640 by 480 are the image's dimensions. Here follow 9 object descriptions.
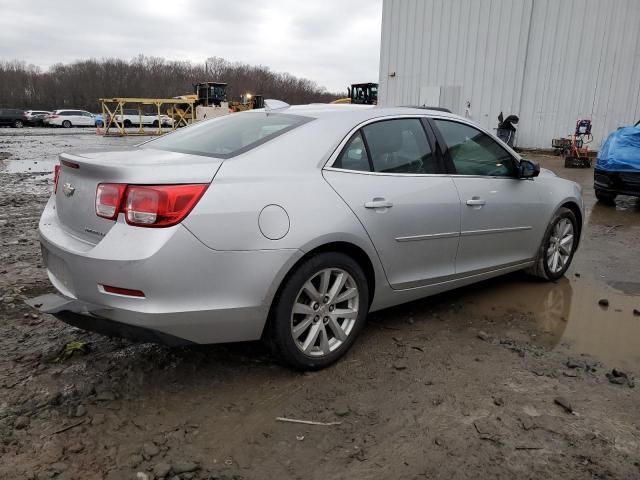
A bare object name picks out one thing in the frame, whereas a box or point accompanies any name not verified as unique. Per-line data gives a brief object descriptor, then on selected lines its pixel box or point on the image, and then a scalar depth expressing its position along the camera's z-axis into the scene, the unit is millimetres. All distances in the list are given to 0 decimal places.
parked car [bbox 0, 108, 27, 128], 39469
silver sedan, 2383
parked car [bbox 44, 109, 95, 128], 42938
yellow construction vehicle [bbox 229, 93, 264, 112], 34212
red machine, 14844
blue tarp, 8281
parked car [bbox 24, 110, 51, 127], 41750
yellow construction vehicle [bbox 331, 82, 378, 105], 27984
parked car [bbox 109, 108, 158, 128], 46406
